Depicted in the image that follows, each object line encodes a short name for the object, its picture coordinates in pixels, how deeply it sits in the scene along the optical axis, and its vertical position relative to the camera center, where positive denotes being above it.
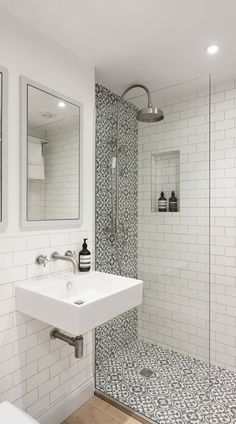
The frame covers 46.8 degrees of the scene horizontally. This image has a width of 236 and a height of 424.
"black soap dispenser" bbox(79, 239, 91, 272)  2.05 -0.37
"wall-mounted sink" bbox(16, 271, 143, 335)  1.46 -0.54
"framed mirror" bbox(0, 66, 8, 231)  1.60 +0.40
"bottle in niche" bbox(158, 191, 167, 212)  2.29 +0.06
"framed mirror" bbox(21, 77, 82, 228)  1.76 +0.38
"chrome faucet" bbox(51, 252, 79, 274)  1.80 -0.32
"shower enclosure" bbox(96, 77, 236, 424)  2.10 -0.37
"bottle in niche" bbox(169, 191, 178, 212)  2.24 +0.07
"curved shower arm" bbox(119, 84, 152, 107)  2.28 +1.08
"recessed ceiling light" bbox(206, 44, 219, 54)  1.97 +1.20
